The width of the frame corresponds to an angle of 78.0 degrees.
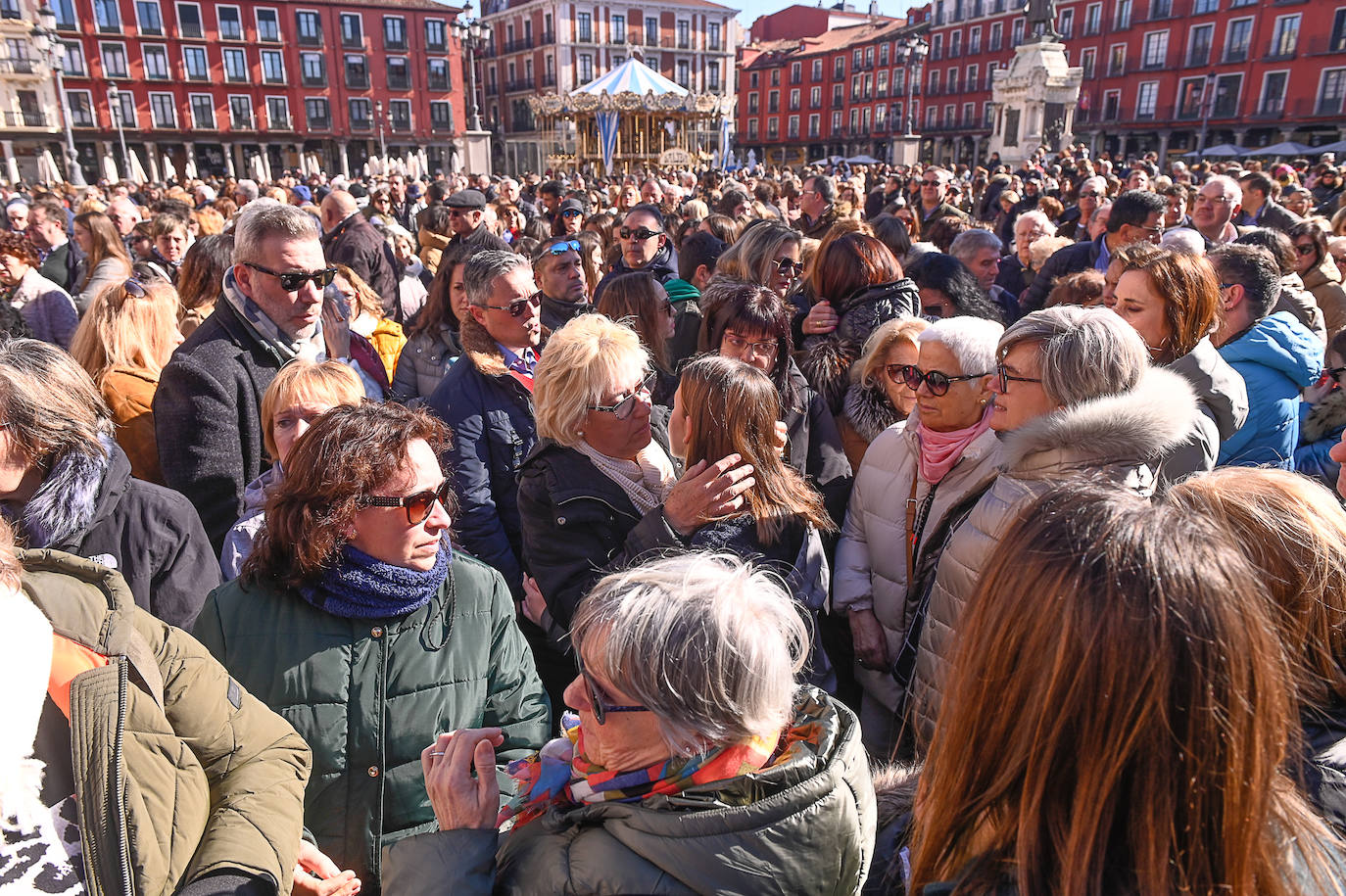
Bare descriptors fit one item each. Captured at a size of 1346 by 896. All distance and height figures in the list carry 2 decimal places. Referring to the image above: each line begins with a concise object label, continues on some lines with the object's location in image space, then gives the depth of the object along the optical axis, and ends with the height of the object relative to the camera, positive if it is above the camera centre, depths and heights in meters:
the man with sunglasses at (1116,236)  5.52 -0.29
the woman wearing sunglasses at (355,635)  1.88 -0.96
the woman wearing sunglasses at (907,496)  2.53 -0.92
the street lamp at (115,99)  26.55 +3.23
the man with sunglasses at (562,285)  4.52 -0.46
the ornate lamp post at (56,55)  19.36 +3.53
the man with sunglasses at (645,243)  5.79 -0.31
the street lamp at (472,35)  24.55 +4.75
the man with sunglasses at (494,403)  3.02 -0.74
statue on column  22.27 +4.51
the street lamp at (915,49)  24.16 +4.11
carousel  25.48 +2.97
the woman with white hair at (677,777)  1.24 -0.89
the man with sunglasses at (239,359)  2.86 -0.54
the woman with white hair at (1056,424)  2.07 -0.57
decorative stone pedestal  21.48 +2.36
